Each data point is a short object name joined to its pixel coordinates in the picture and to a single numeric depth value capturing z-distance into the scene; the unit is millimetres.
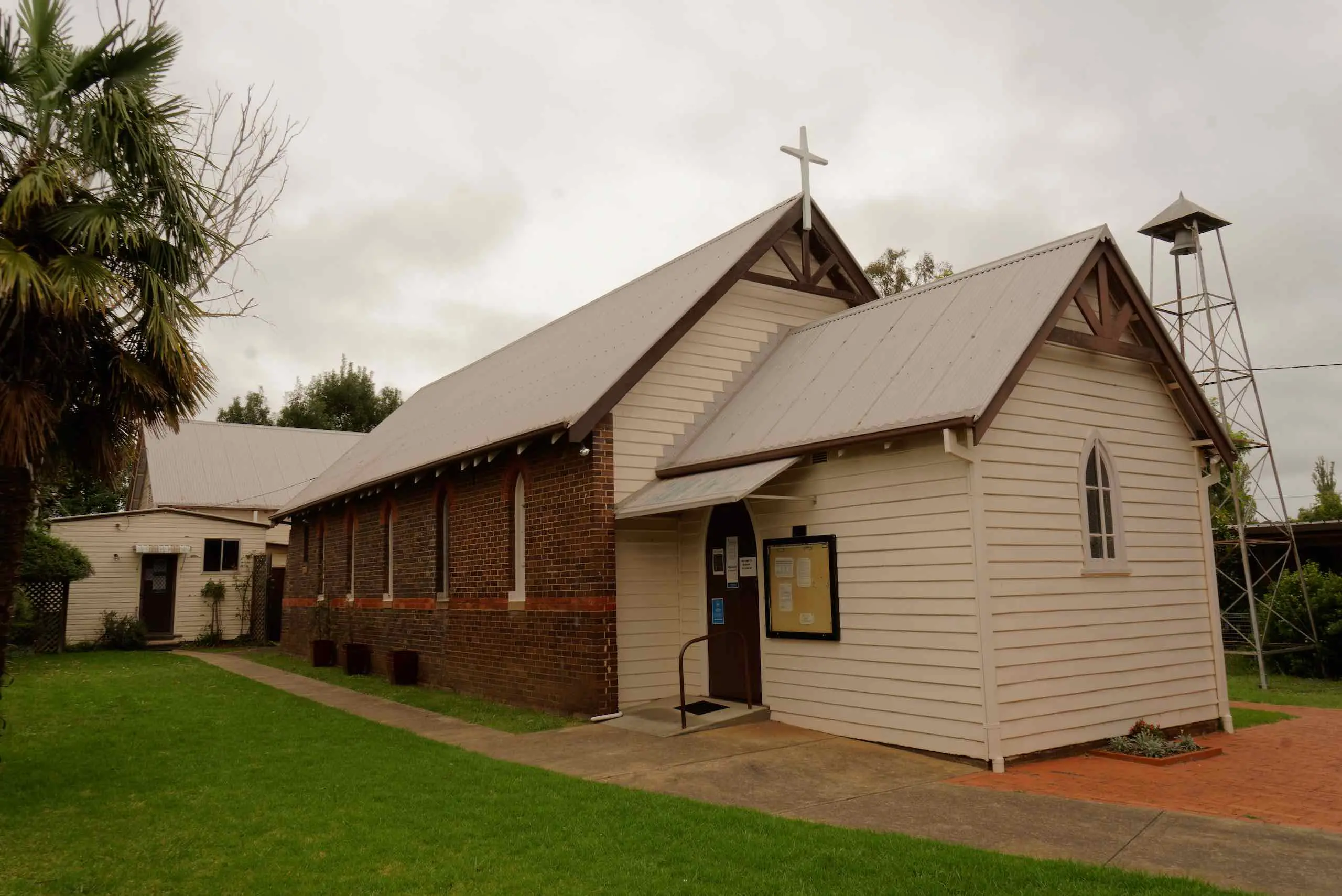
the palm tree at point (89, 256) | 8562
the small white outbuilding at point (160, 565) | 26938
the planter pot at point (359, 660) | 18750
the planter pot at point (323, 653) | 20703
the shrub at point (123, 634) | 26297
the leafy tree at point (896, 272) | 33906
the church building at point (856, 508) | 9672
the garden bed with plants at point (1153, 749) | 9781
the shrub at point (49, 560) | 22547
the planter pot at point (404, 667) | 16781
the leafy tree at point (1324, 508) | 34062
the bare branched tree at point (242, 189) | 11992
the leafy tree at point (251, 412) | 59750
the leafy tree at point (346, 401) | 57500
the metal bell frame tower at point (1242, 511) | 18828
